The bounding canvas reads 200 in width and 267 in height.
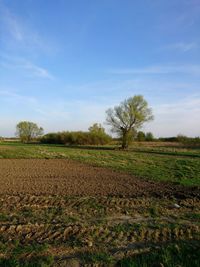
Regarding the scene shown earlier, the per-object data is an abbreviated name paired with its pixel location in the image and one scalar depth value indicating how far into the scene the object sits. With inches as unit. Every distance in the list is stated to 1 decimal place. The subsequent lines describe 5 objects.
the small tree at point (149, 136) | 2837.5
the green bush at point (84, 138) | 2318.2
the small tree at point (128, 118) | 1735.7
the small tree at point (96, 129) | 2377.0
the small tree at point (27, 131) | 3177.5
